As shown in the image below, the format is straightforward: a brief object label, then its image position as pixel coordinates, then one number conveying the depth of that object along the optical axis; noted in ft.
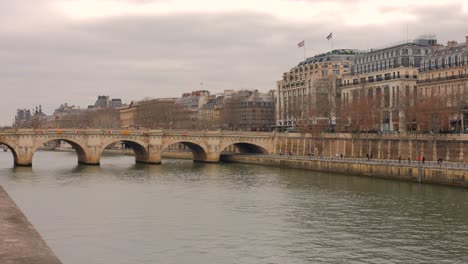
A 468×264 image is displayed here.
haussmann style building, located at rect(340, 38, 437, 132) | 264.52
